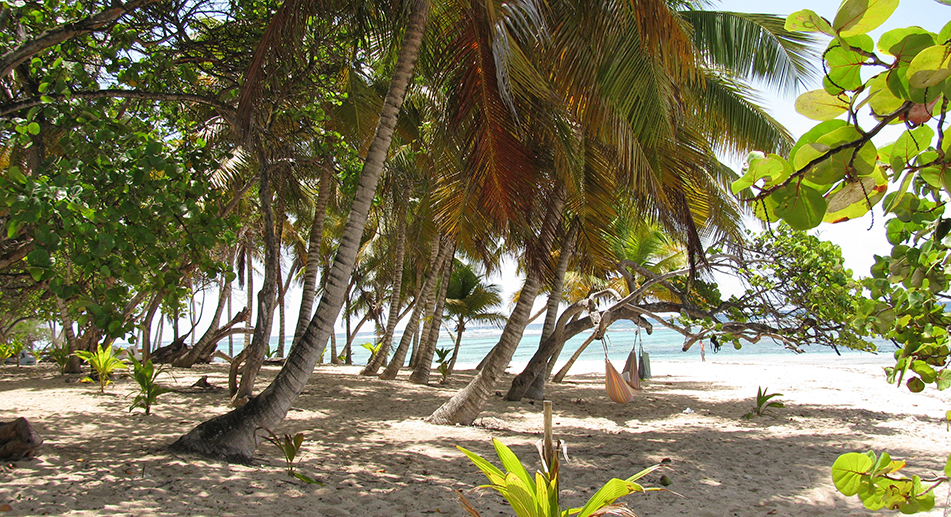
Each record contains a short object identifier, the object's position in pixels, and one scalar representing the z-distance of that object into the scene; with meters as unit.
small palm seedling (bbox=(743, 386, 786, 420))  7.99
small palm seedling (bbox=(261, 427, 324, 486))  4.00
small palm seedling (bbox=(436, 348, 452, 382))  11.38
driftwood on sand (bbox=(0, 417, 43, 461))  3.93
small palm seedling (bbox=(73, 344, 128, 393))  7.70
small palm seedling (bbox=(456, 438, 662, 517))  2.68
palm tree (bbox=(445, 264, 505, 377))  19.03
